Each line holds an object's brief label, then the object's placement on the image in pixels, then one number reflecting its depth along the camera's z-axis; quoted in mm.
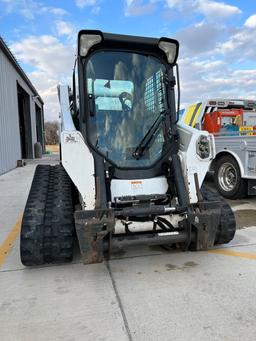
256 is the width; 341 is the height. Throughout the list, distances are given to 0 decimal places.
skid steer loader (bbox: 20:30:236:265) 3625
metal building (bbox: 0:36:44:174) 14966
